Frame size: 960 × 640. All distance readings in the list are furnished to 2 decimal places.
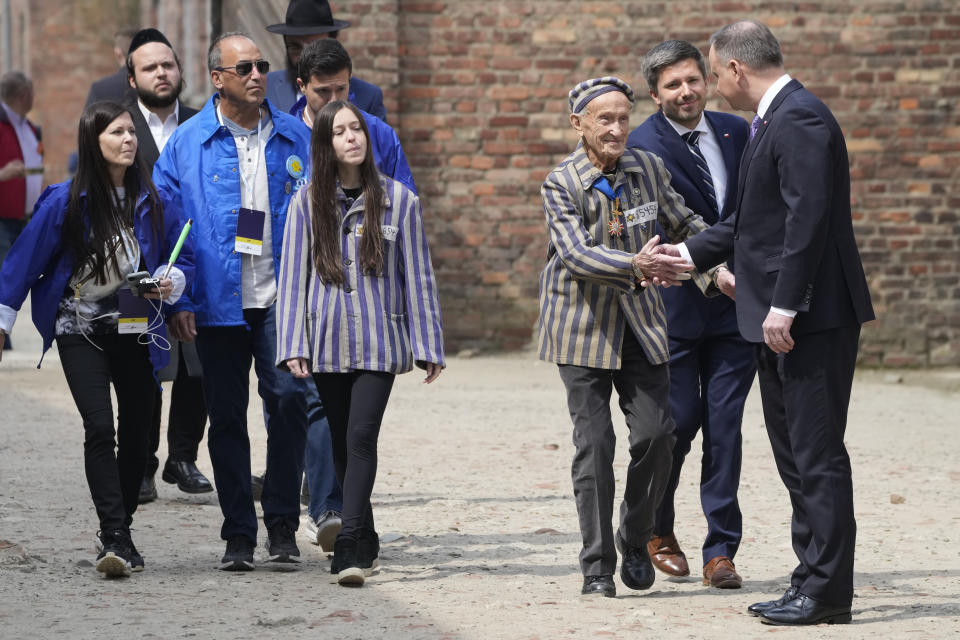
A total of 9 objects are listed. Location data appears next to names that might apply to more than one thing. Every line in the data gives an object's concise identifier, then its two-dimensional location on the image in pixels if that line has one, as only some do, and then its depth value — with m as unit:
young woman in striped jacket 10.85
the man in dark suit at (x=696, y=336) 11.33
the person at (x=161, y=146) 13.57
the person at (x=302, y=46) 14.35
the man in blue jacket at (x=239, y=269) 11.45
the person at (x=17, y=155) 23.86
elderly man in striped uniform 10.44
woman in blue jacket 11.11
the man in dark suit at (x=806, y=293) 9.59
